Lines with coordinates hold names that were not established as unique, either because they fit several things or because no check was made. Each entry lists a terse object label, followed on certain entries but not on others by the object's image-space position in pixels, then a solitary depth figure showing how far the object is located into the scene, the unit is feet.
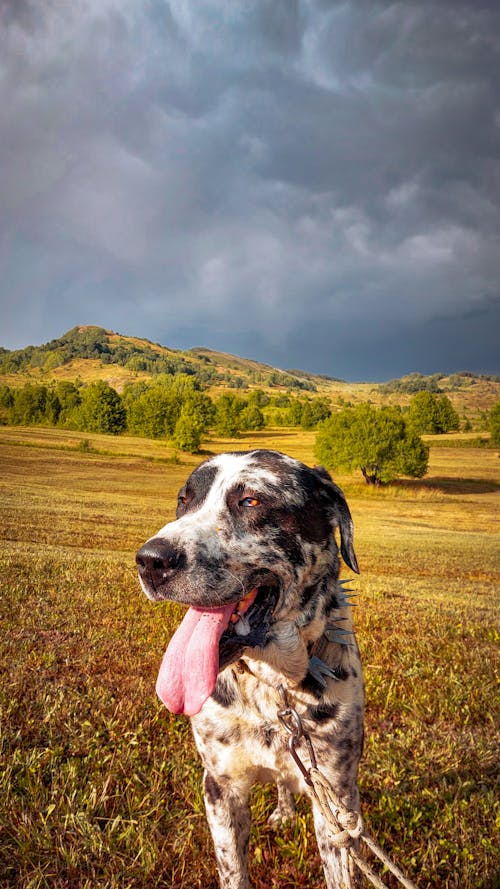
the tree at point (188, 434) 212.43
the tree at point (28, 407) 175.52
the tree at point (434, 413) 289.94
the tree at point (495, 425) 247.70
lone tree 191.31
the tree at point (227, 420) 277.64
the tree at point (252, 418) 317.01
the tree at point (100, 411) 225.76
